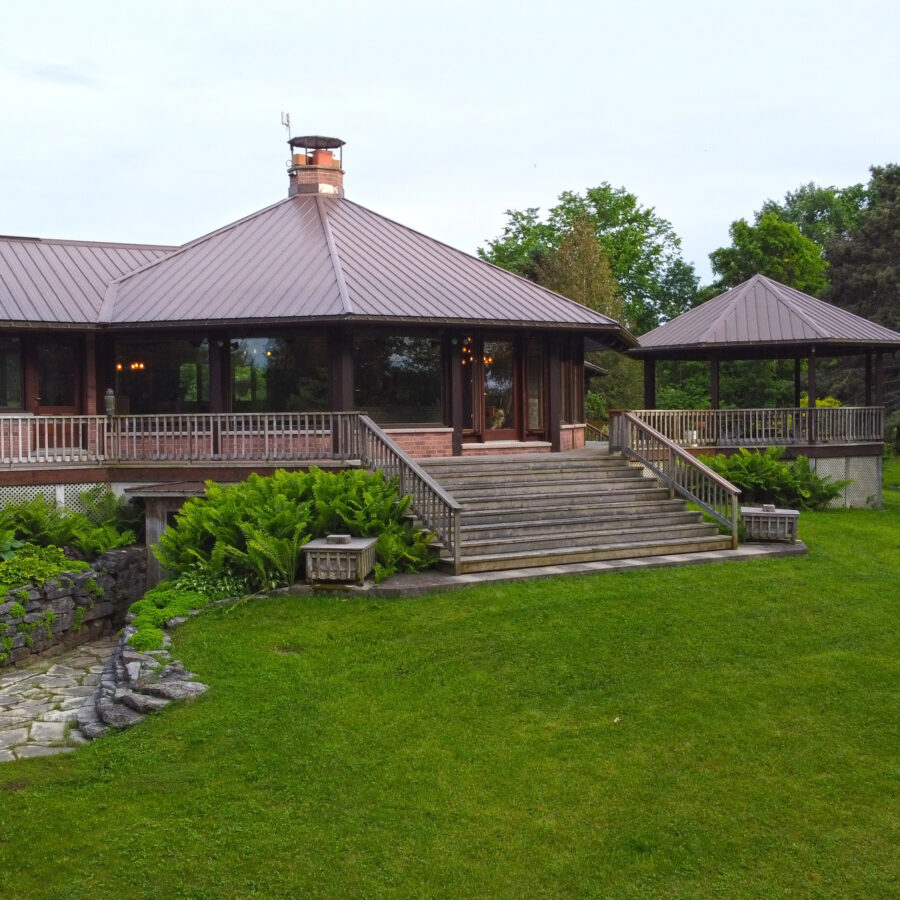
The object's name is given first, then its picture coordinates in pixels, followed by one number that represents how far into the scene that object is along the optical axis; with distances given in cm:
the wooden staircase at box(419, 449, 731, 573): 1352
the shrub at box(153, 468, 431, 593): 1219
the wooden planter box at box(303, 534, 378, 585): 1184
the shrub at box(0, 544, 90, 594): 1234
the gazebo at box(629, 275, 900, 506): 2136
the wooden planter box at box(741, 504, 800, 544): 1472
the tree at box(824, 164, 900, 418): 3581
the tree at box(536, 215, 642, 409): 3825
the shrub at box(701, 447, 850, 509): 1886
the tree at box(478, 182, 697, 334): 5053
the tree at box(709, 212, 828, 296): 4459
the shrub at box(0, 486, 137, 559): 1470
